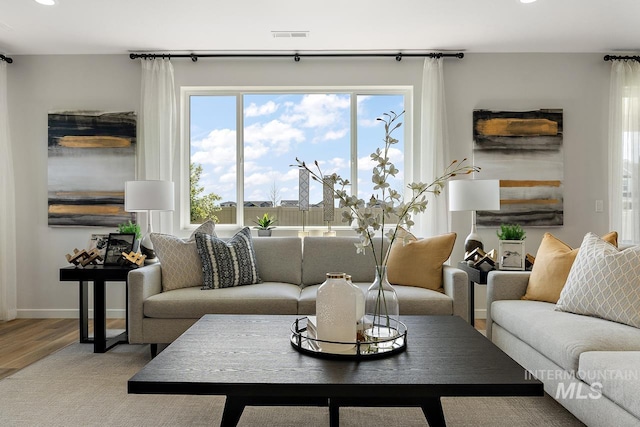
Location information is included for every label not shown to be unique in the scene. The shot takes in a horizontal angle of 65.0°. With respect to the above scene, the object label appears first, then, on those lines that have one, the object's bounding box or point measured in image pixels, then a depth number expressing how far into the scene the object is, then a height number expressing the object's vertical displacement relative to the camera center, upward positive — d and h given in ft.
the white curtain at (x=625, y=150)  15.06 +1.82
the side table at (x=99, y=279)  11.65 -1.58
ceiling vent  13.69 +4.87
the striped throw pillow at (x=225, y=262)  11.57 -1.20
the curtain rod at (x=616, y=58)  15.14 +4.61
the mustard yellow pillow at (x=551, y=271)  9.54 -1.16
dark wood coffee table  4.95 -1.71
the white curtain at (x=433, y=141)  15.08 +2.11
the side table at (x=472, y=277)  11.04 -1.49
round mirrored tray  5.86 -1.67
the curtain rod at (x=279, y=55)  15.20 +4.75
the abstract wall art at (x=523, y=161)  15.28 +1.52
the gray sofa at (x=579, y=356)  5.99 -2.04
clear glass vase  6.51 -1.23
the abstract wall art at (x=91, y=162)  15.44 +1.52
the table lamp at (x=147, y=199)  12.71 +0.31
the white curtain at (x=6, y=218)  14.98 -0.19
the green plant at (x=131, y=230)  12.72 -0.47
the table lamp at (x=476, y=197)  12.33 +0.34
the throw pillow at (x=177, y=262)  11.79 -1.20
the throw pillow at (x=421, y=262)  11.78 -1.21
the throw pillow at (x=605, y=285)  7.84 -1.21
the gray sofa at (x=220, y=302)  10.72 -1.95
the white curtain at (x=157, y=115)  15.28 +2.93
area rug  7.80 -3.27
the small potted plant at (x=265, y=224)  14.96 -0.39
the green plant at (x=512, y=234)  11.44 -0.53
